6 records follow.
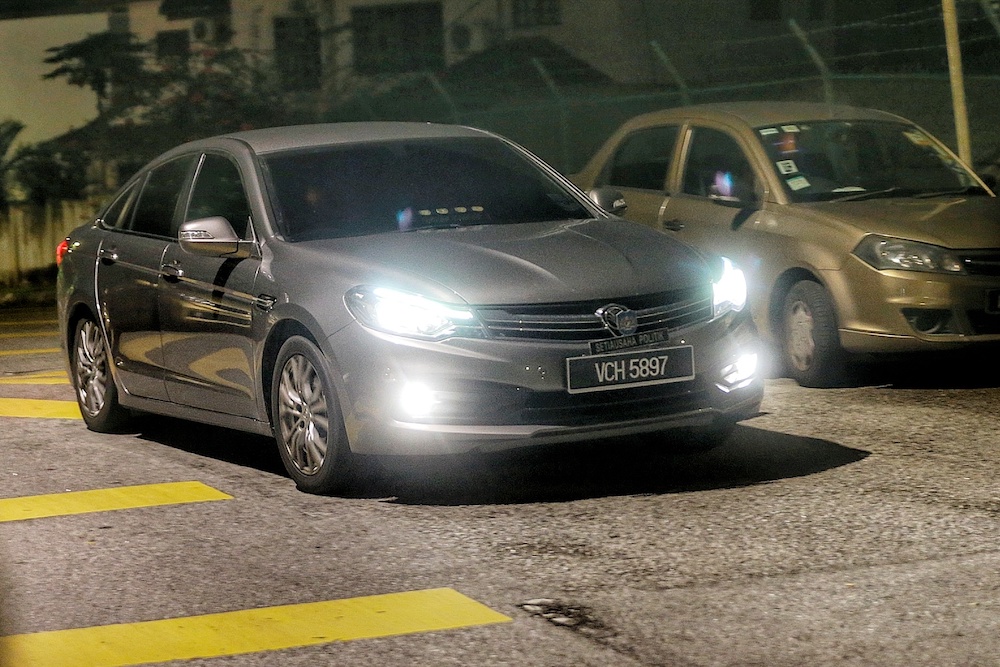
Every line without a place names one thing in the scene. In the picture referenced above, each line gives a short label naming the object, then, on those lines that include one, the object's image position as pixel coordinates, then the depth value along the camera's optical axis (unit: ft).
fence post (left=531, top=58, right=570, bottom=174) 80.69
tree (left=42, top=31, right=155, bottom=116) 107.24
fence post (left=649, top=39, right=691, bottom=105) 72.84
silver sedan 24.63
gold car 34.40
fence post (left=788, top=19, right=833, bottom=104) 66.34
